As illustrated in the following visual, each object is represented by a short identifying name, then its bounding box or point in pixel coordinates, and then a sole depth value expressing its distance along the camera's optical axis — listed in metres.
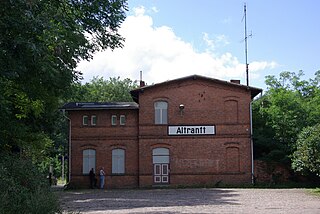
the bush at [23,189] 10.34
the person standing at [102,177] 35.28
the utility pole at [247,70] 44.60
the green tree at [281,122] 35.50
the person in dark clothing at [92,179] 35.31
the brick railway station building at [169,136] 35.09
